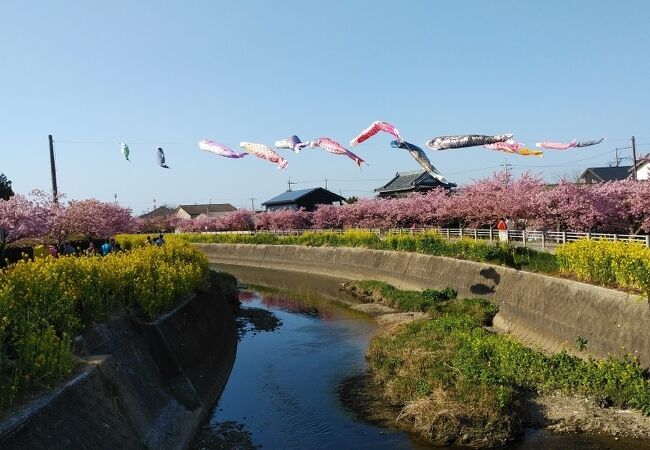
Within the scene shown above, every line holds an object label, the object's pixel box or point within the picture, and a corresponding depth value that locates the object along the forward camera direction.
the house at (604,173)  60.07
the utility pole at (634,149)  51.38
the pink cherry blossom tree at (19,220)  22.44
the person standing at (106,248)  24.47
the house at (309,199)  72.56
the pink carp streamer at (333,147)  30.23
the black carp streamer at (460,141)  24.91
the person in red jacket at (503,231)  27.54
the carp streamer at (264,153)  30.78
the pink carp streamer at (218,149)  30.87
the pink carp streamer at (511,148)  26.38
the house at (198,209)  117.06
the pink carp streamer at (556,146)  26.84
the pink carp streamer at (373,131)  28.62
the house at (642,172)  48.80
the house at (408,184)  55.47
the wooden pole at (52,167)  33.69
